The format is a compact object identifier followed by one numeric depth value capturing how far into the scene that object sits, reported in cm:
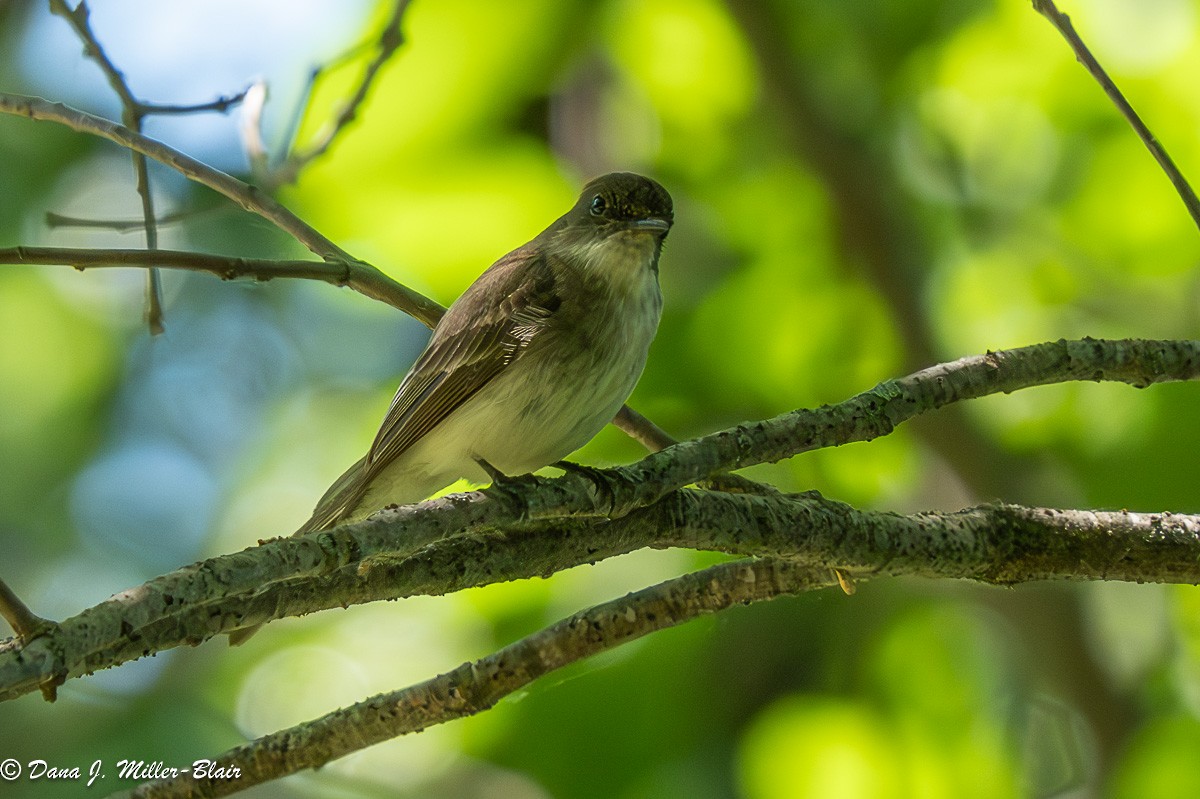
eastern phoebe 749
